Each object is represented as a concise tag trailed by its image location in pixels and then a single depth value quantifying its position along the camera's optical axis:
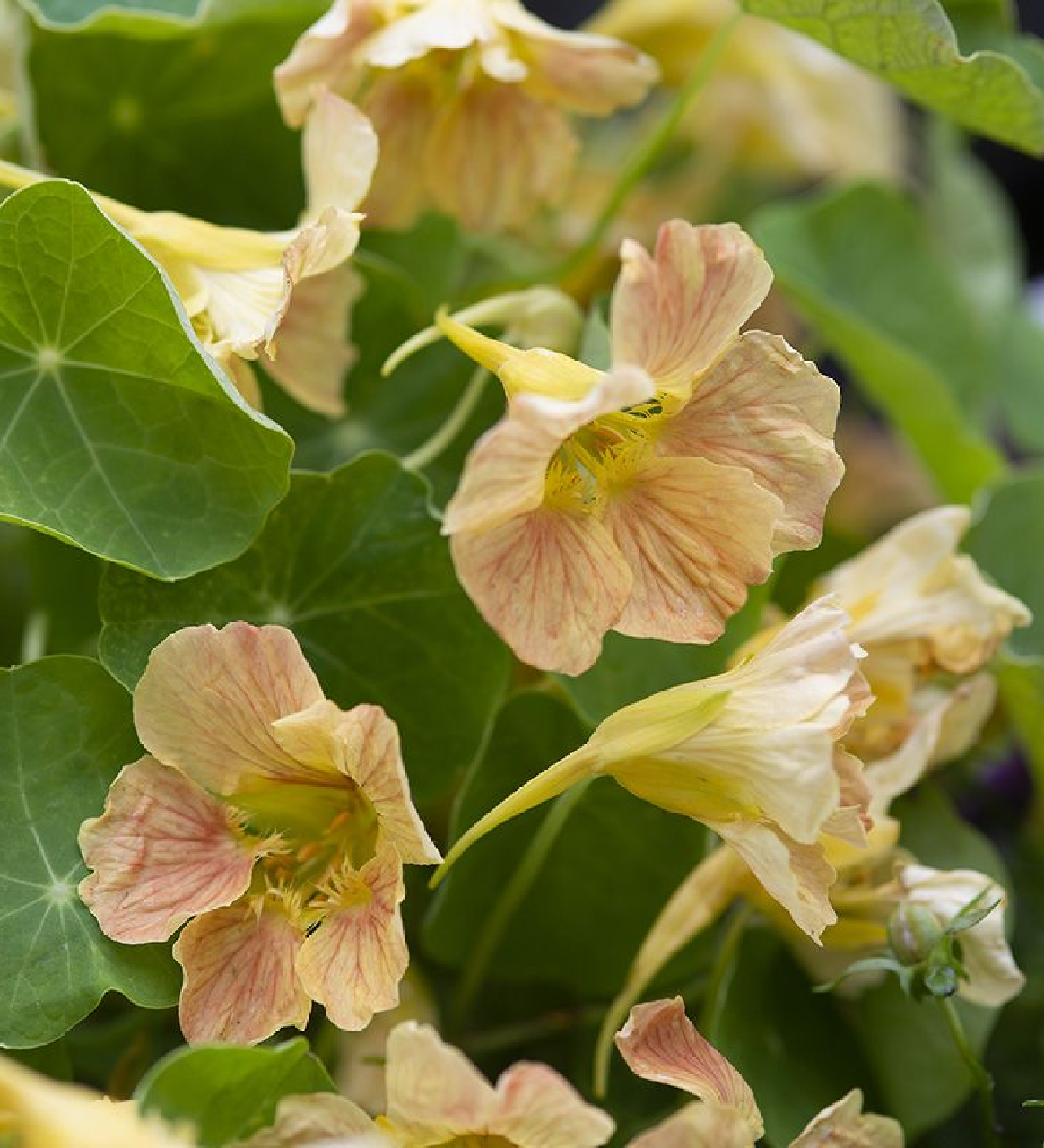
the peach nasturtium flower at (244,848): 0.49
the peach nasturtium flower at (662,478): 0.49
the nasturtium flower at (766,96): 0.64
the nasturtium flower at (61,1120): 0.45
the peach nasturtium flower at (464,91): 0.54
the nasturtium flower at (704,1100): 0.48
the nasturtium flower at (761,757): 0.49
